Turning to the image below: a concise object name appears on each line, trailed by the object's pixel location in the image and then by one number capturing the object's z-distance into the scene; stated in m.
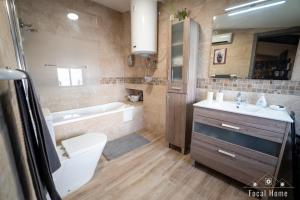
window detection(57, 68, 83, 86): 2.34
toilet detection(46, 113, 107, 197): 1.31
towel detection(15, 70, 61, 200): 0.54
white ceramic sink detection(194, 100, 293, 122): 1.19
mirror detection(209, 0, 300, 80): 1.39
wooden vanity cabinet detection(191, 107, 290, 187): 1.20
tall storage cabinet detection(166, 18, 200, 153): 1.79
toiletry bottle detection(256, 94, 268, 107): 1.50
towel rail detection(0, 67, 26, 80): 0.39
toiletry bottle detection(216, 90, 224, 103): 1.74
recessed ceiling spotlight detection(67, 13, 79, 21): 2.32
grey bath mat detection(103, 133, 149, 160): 2.05
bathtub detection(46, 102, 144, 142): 1.95
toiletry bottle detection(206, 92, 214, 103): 1.76
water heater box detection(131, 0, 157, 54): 2.13
